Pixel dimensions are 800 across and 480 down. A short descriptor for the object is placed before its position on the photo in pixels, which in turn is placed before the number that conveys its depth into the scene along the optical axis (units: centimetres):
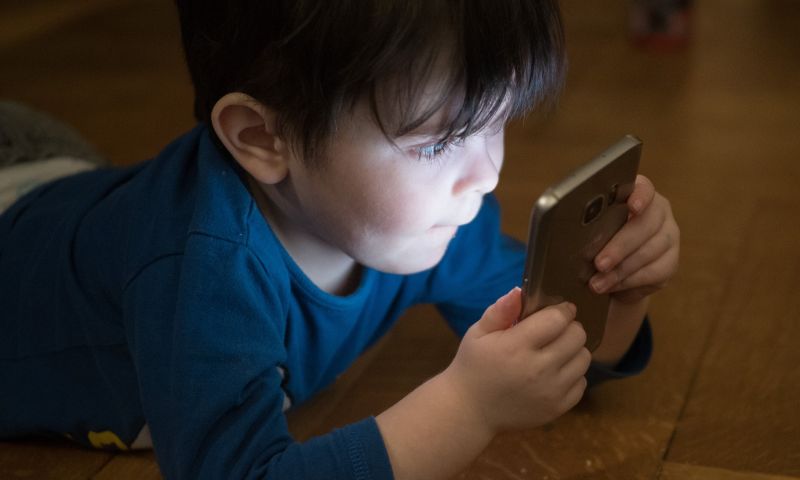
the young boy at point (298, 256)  57
